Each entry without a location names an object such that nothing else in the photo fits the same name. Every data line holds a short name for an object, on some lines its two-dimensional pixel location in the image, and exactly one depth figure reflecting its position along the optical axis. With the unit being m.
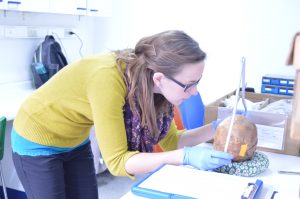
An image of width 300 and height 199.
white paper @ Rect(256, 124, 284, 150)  1.35
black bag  2.69
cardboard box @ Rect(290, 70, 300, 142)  0.62
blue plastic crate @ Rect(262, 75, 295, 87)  2.68
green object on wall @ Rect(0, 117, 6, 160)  1.70
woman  1.06
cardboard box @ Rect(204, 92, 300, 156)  1.33
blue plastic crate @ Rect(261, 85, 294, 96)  2.64
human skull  1.10
